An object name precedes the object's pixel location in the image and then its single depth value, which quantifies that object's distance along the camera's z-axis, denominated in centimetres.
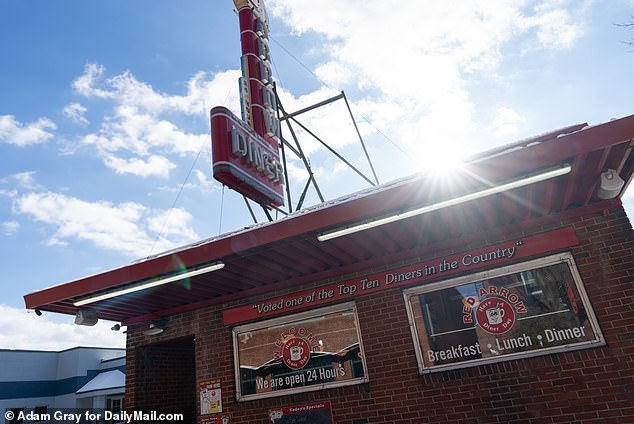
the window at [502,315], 597
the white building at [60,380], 2484
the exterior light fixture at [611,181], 512
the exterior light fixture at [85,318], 808
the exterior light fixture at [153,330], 884
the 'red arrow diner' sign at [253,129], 844
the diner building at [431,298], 530
